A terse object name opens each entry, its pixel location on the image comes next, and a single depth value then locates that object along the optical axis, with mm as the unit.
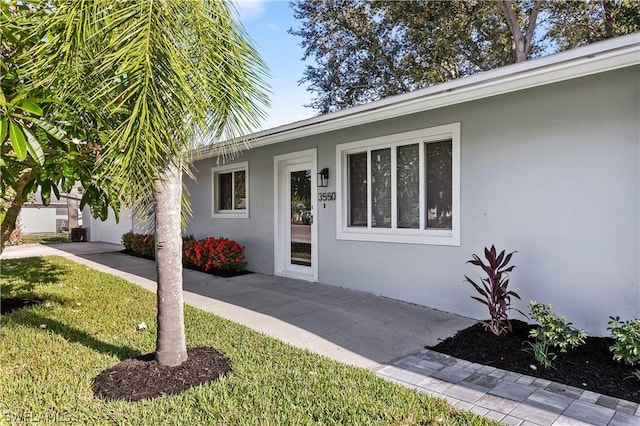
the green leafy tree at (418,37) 11242
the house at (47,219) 18453
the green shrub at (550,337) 3611
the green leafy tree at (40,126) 2375
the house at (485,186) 4020
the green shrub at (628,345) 3234
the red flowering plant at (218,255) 8281
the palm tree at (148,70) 2227
